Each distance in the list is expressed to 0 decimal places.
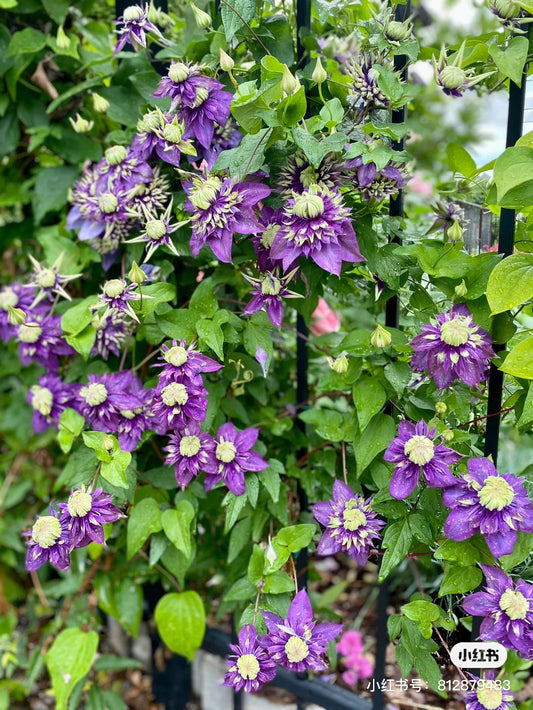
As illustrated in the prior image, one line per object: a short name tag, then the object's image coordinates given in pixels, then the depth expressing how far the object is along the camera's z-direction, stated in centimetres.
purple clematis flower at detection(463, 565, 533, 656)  67
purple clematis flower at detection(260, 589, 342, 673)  72
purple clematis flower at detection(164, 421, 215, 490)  80
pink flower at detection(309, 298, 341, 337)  132
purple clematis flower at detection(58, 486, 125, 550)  73
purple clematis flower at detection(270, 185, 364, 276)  68
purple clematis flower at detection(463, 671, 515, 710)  72
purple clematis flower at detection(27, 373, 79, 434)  99
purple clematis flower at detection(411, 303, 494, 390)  67
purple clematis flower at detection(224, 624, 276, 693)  73
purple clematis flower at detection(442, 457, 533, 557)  66
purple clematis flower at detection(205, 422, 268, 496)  83
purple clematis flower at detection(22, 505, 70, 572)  73
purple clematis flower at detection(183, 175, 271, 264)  72
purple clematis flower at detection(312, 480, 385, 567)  77
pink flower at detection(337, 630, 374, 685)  139
